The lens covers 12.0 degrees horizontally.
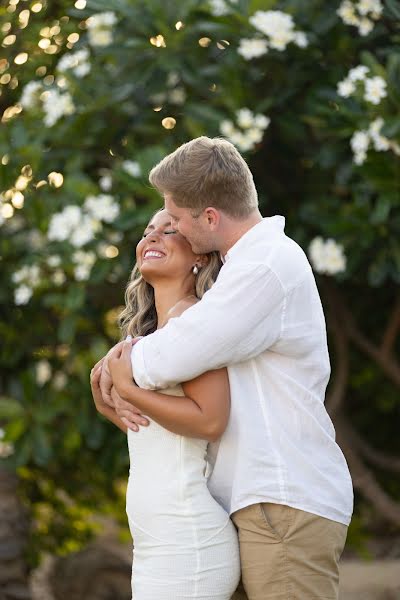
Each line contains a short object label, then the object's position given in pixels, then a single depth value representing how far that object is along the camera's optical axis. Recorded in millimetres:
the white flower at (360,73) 6818
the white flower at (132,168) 7330
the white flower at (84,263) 7475
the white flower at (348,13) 7144
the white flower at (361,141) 6811
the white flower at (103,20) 7496
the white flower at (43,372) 8307
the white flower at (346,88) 6851
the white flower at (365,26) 7184
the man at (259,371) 4223
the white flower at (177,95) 7715
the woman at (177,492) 4280
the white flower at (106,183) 7622
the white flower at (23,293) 7815
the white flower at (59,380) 8114
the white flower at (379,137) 6738
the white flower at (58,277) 7802
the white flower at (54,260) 7596
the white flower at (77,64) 7762
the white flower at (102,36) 7602
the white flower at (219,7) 7230
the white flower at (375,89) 6735
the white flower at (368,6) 7057
